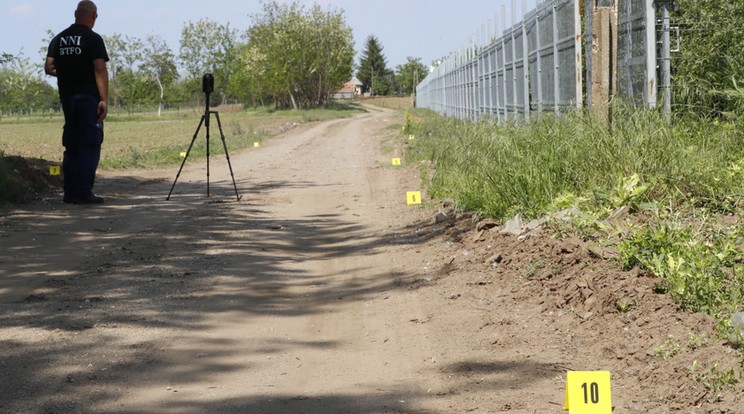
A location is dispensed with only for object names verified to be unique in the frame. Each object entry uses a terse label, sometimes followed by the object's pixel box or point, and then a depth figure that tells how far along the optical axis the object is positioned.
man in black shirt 12.42
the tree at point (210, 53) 99.33
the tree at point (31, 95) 81.82
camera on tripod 13.13
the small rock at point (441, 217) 10.40
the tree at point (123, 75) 100.31
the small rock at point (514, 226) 8.38
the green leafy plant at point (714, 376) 4.50
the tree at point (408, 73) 142.88
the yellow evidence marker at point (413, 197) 12.22
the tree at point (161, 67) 104.25
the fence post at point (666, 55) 10.93
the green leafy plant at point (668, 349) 5.05
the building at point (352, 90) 172.60
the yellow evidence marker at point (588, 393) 4.36
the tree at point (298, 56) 86.38
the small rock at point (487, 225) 9.05
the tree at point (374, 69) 157.50
